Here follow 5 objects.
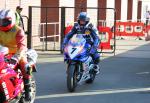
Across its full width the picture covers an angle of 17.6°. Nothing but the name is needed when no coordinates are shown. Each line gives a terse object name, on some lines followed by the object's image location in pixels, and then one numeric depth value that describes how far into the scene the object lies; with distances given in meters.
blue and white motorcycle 10.19
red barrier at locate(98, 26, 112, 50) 19.17
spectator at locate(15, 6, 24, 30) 16.81
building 21.60
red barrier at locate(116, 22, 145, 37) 28.61
